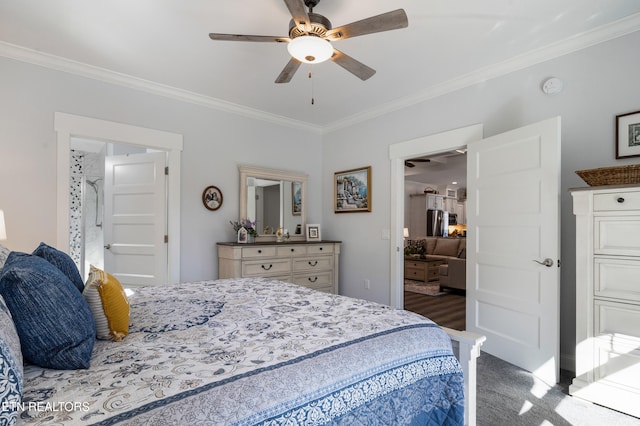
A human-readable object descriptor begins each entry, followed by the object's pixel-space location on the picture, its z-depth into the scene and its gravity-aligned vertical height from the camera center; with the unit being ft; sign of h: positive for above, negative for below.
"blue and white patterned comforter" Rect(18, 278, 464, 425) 2.61 -1.47
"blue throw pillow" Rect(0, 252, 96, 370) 3.09 -0.99
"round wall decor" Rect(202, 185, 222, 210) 12.63 +0.83
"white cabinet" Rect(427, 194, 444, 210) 30.81 +1.78
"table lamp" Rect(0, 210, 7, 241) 7.75 -0.29
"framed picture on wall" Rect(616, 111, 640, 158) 7.67 +2.05
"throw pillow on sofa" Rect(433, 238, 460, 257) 22.68 -1.87
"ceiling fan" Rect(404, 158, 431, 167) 19.60 +3.78
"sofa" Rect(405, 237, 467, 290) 18.37 -2.29
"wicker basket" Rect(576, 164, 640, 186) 6.58 +0.96
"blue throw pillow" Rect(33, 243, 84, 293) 4.67 -0.63
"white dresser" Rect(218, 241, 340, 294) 12.01 -1.70
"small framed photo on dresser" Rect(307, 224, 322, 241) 15.43 -0.59
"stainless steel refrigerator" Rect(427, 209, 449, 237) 30.45 -0.27
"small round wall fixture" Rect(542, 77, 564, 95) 8.84 +3.68
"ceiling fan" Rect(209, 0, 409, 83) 5.82 +3.55
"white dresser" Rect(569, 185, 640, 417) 6.57 -1.58
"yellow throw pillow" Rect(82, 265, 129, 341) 4.07 -1.14
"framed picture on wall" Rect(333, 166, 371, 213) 14.20 +1.31
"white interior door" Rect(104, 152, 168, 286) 11.83 -0.05
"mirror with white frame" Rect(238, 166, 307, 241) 13.76 +0.86
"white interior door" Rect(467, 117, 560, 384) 8.02 -0.67
